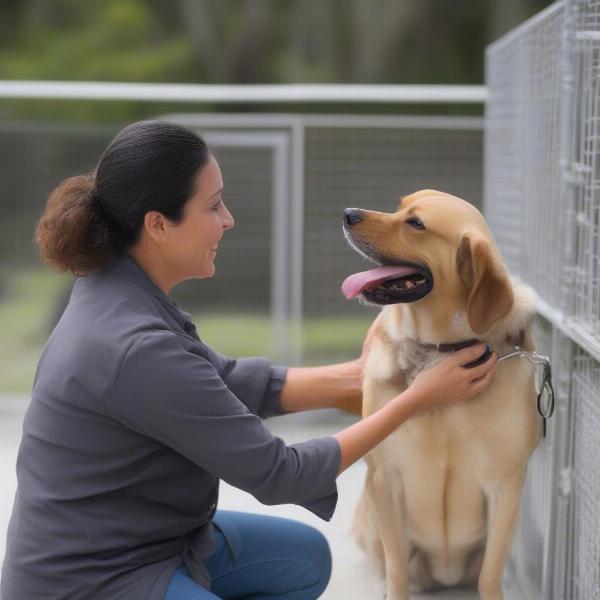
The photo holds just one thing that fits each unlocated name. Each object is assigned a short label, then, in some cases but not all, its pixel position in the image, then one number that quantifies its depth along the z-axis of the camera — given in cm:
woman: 410
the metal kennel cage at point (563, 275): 493
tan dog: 474
